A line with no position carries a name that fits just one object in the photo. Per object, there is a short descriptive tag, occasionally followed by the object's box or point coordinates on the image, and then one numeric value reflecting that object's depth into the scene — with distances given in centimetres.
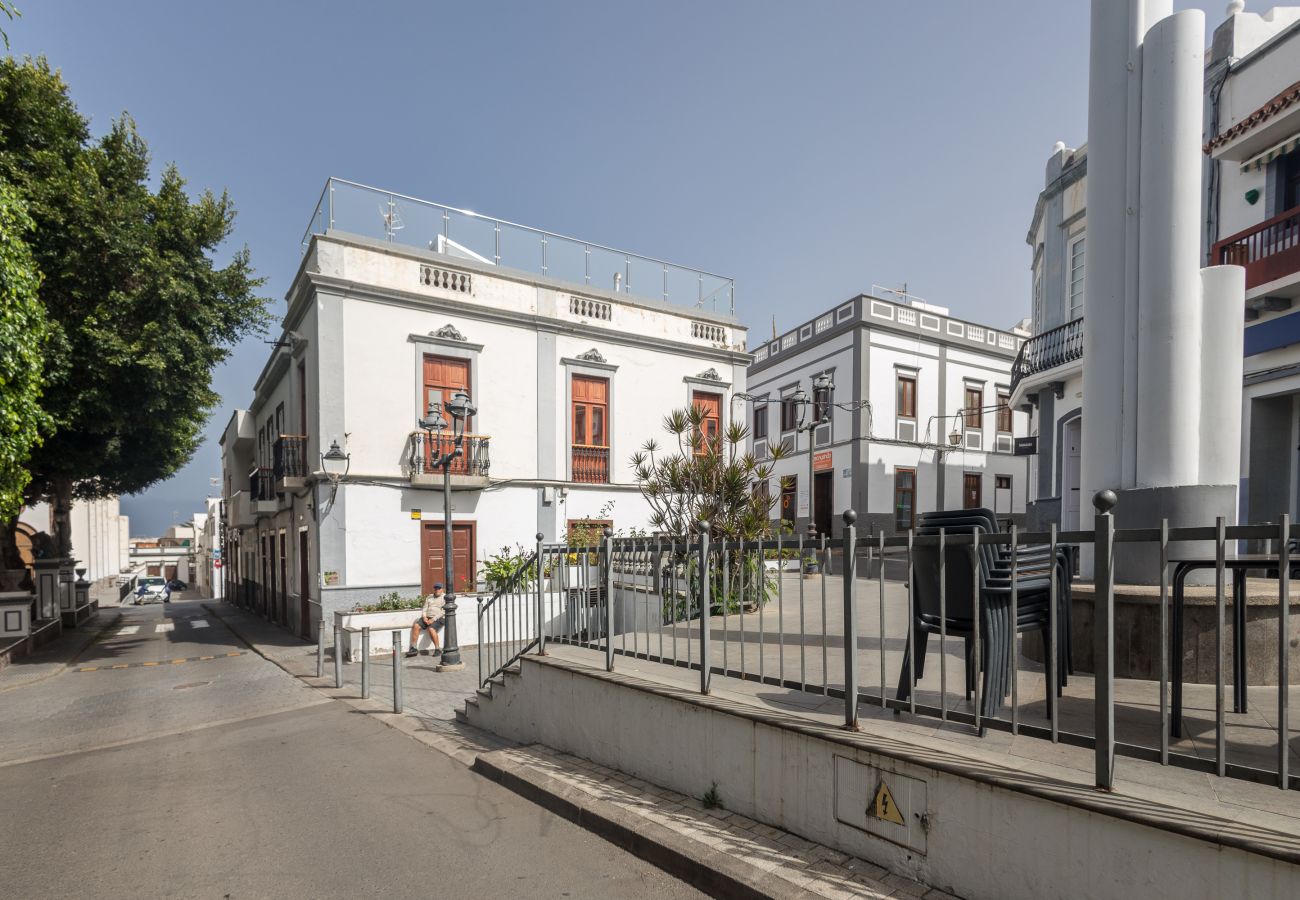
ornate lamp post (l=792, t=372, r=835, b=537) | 1516
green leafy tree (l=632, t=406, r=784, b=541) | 1016
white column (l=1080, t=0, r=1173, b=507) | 545
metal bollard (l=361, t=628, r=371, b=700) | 941
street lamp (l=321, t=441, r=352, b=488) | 1357
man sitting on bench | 1307
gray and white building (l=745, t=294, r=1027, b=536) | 2289
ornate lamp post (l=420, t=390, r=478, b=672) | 1165
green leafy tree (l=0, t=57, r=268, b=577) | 1266
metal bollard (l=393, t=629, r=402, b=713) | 861
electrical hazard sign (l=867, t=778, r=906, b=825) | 325
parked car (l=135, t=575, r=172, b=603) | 4250
